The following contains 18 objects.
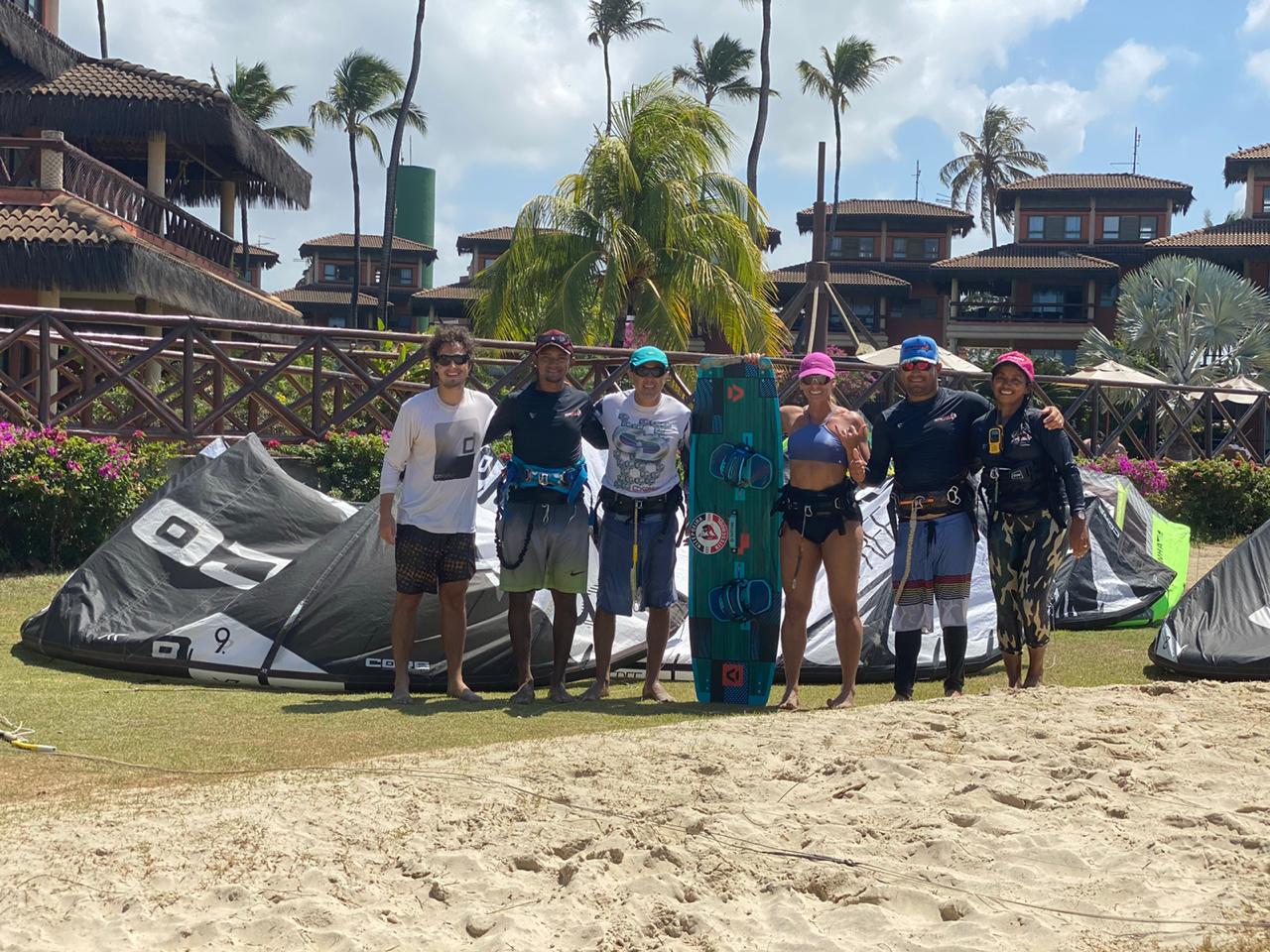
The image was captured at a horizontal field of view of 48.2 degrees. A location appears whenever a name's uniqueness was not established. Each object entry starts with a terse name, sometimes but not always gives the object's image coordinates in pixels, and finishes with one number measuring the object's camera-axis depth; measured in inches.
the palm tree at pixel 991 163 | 2452.0
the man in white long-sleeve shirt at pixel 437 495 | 256.8
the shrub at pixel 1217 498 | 701.3
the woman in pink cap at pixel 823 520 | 253.8
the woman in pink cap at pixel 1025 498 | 253.0
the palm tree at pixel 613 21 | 2031.3
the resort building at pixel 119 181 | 686.5
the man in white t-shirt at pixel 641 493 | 255.8
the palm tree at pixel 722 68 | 1964.8
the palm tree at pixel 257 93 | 1957.4
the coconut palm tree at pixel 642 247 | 823.1
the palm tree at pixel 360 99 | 1936.5
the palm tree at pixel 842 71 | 1988.2
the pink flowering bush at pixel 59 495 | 396.2
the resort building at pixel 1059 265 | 2000.5
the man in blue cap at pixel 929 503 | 252.8
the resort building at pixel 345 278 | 2423.7
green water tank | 2721.5
